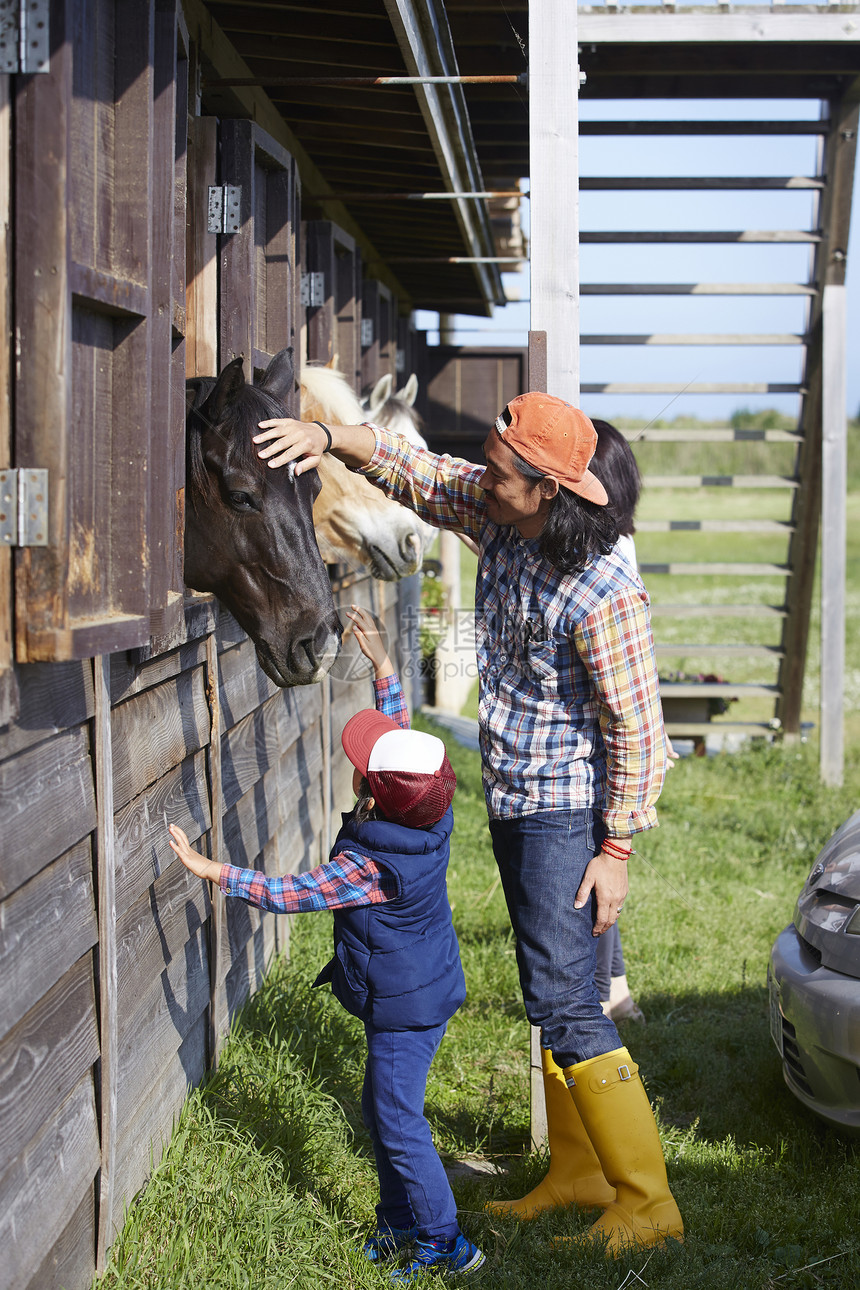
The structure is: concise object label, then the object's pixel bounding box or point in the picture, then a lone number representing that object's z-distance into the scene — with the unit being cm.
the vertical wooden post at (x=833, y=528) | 791
